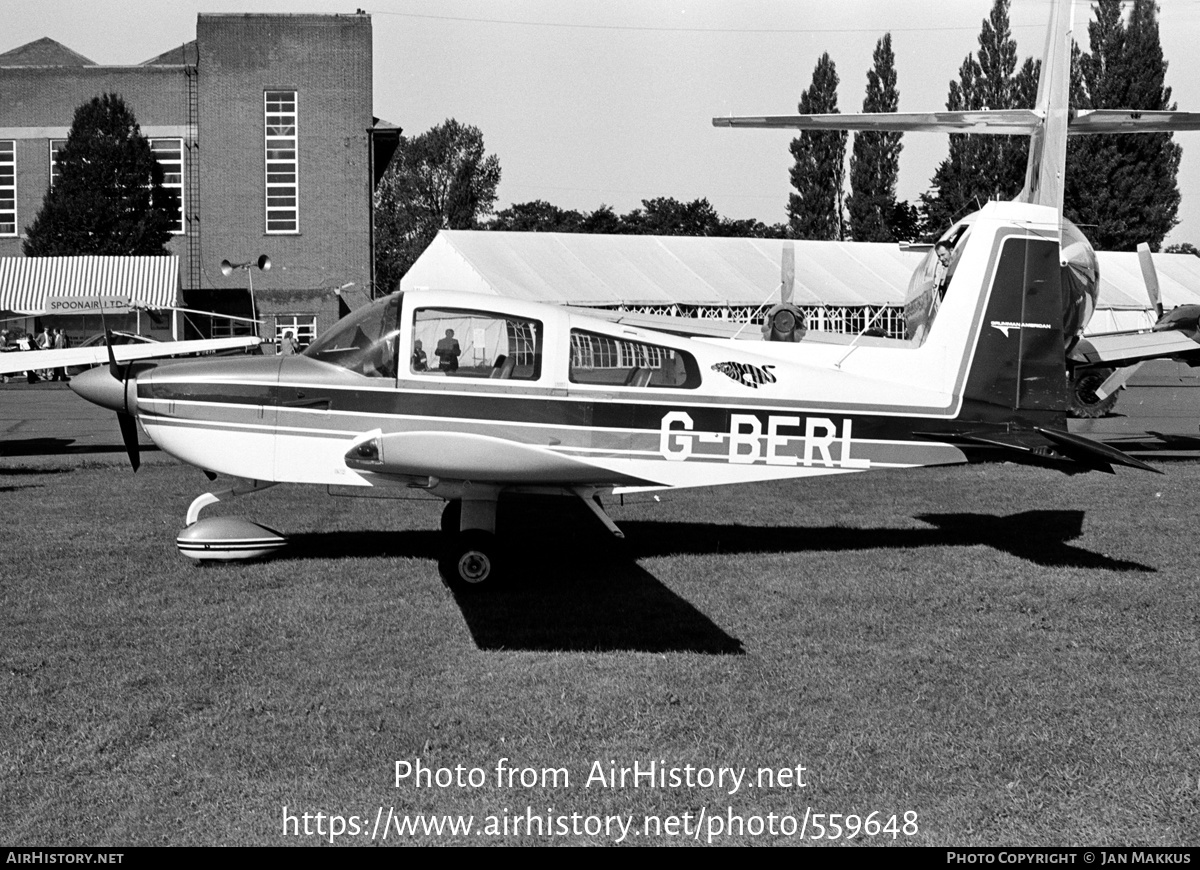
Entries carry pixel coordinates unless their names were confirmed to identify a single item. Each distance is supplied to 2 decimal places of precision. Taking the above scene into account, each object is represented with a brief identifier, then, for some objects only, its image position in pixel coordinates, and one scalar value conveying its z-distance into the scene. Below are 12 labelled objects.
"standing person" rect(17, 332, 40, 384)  36.81
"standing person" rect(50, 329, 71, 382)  35.63
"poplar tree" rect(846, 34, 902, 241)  52.44
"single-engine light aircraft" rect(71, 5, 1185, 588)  7.91
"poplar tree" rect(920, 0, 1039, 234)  49.25
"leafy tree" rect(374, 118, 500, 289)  90.50
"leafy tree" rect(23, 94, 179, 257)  42.50
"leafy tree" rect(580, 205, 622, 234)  87.62
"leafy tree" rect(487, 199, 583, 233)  93.75
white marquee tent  32.22
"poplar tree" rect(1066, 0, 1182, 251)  51.19
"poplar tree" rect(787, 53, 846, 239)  53.19
